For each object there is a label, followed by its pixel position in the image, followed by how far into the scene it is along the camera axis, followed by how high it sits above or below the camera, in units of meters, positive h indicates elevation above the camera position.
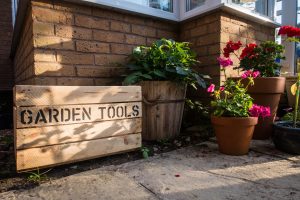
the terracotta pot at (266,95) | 1.92 -0.06
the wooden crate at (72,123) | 1.27 -0.20
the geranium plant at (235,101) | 1.68 -0.09
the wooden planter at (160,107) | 1.95 -0.16
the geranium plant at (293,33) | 1.69 +0.39
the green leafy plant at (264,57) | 1.95 +0.26
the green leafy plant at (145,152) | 1.67 -0.45
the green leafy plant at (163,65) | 1.98 +0.21
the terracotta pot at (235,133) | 1.63 -0.31
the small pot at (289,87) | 2.59 +0.01
